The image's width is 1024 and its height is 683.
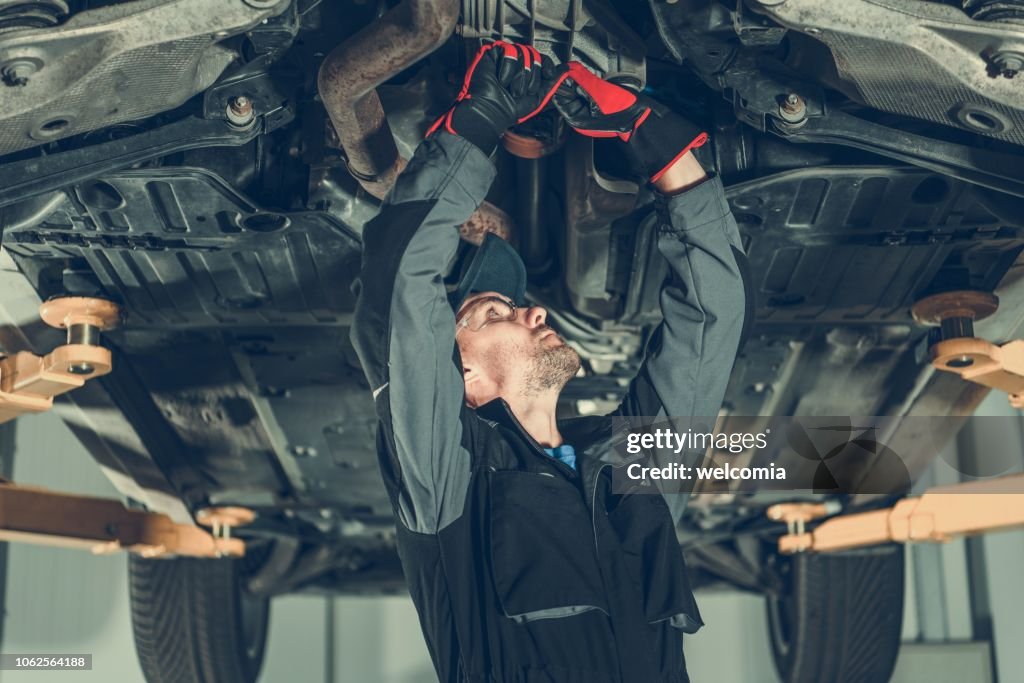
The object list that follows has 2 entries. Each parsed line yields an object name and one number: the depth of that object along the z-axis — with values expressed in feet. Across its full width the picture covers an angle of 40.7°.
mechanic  8.47
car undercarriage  8.66
